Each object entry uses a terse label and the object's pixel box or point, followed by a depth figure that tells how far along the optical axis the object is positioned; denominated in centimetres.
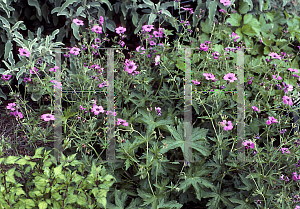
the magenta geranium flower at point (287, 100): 173
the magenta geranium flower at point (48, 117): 167
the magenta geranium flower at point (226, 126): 158
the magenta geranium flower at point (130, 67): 185
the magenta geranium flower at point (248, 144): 155
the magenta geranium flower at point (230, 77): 184
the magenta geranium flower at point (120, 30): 227
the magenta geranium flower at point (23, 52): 193
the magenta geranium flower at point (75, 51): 201
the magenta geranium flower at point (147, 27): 217
